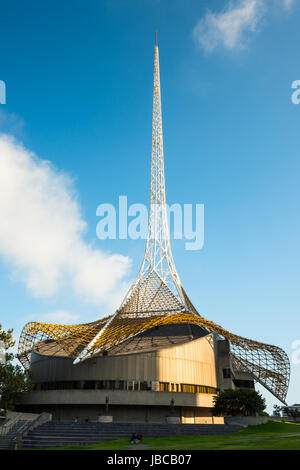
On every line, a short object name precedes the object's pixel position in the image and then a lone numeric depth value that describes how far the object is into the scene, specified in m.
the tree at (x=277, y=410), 107.04
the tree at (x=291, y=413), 88.16
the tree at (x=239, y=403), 52.31
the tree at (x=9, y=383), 52.33
